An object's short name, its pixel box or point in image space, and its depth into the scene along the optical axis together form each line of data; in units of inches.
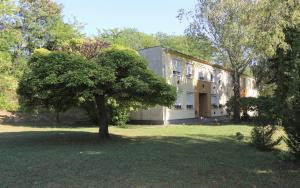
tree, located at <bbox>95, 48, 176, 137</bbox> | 366.4
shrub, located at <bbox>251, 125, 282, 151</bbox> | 322.2
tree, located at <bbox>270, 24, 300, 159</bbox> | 204.0
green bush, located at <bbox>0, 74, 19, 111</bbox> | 634.7
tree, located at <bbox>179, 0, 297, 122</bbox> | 633.2
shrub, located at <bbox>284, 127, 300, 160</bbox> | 227.5
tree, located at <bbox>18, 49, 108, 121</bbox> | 340.3
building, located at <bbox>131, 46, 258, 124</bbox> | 706.3
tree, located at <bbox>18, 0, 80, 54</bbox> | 927.7
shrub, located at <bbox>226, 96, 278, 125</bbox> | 732.0
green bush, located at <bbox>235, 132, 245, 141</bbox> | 416.7
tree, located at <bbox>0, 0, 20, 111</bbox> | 644.4
